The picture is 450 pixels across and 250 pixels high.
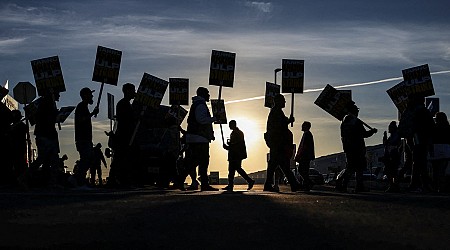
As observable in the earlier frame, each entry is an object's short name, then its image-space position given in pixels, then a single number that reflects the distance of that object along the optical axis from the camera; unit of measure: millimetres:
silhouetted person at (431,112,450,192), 19750
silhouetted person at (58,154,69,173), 28381
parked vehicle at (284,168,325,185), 55266
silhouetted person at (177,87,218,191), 18000
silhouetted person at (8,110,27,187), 21141
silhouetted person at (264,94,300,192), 17897
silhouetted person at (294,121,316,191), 21328
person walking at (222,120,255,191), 20641
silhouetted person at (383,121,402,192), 20023
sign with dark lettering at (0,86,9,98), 19000
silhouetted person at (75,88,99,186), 17578
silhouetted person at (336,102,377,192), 18281
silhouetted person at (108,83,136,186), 19397
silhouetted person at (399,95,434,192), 18562
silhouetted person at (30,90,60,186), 17453
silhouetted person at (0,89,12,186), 20219
